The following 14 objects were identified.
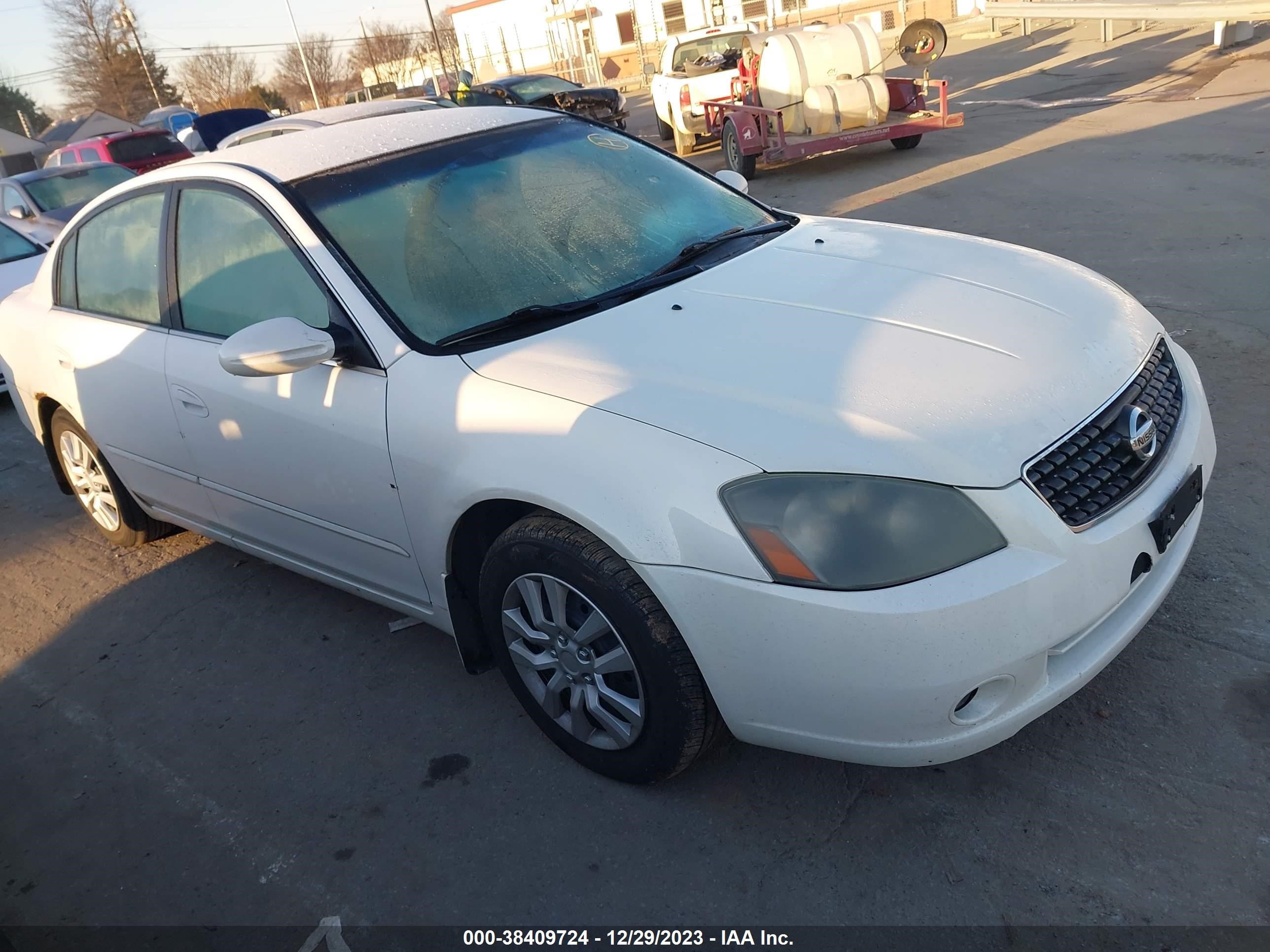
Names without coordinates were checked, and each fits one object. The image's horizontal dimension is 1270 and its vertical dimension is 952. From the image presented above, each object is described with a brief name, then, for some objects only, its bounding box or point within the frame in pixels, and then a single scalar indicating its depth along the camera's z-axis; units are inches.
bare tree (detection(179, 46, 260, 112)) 2566.4
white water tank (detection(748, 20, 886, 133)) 466.6
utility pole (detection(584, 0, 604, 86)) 1616.8
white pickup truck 569.0
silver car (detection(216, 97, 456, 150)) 294.4
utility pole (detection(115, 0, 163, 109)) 2336.4
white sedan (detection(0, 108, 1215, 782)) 86.7
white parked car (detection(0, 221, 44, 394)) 337.4
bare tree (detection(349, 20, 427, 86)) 2861.7
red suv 719.1
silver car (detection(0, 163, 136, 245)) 487.5
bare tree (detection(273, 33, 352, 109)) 2728.8
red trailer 452.8
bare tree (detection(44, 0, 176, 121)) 2342.5
